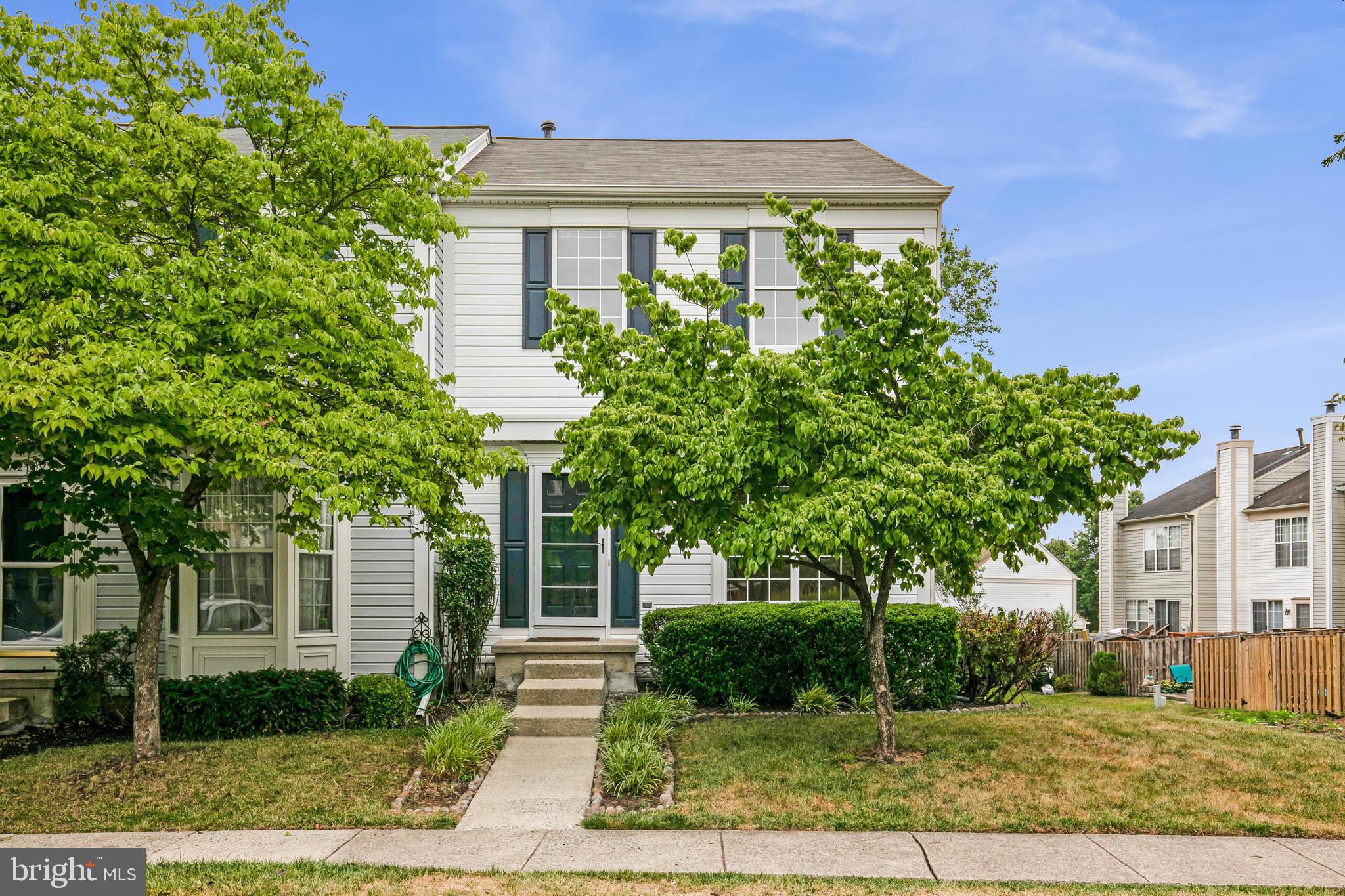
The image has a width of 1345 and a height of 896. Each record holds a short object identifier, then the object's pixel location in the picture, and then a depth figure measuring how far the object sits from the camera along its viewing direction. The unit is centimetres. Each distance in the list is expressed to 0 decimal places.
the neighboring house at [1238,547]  2538
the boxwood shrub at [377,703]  985
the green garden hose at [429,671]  1079
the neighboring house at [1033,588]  4081
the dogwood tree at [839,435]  701
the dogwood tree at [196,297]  691
